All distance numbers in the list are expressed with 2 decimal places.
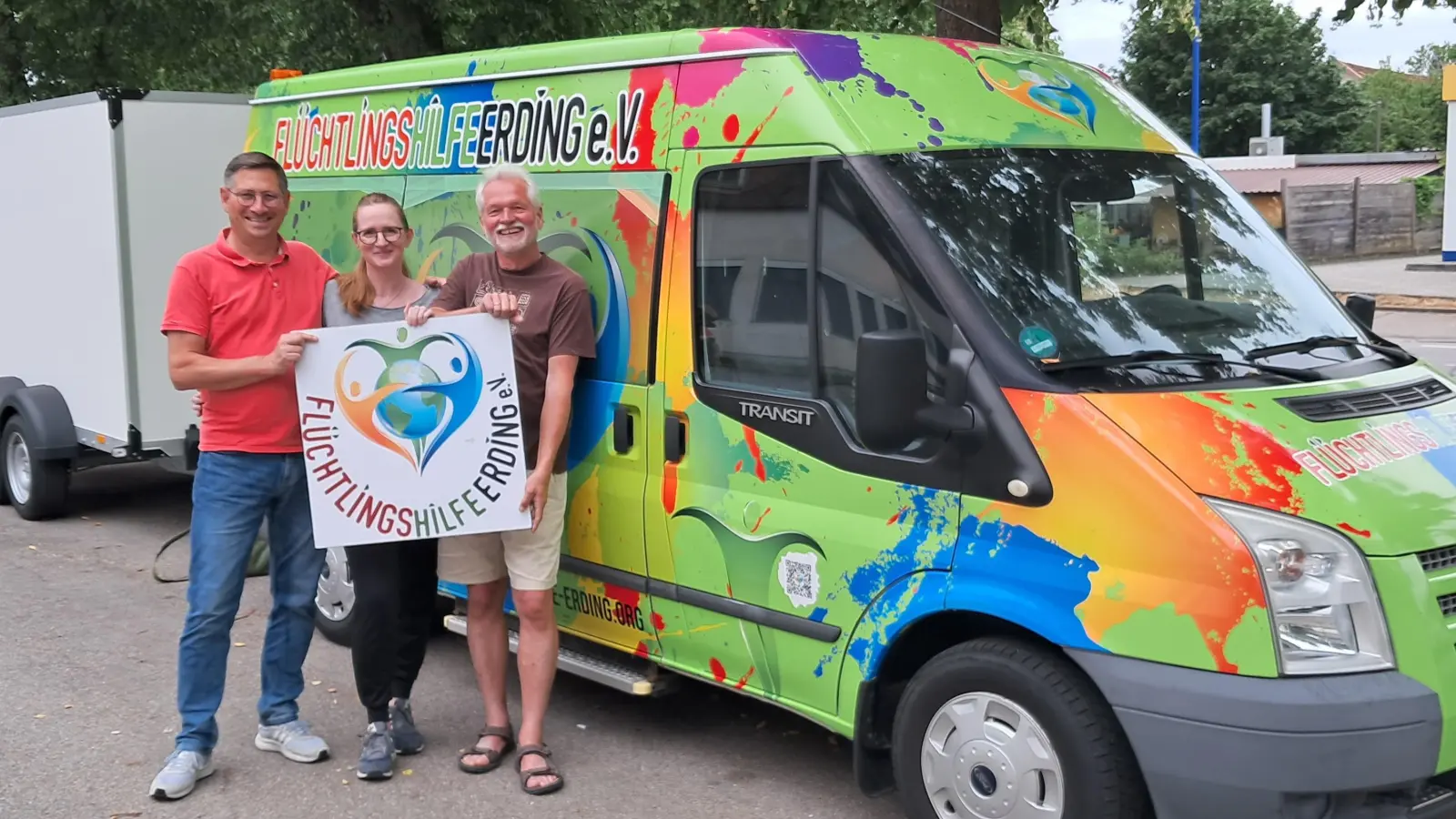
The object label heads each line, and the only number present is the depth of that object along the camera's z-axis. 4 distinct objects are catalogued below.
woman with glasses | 4.72
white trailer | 8.18
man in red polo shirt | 4.52
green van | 3.38
